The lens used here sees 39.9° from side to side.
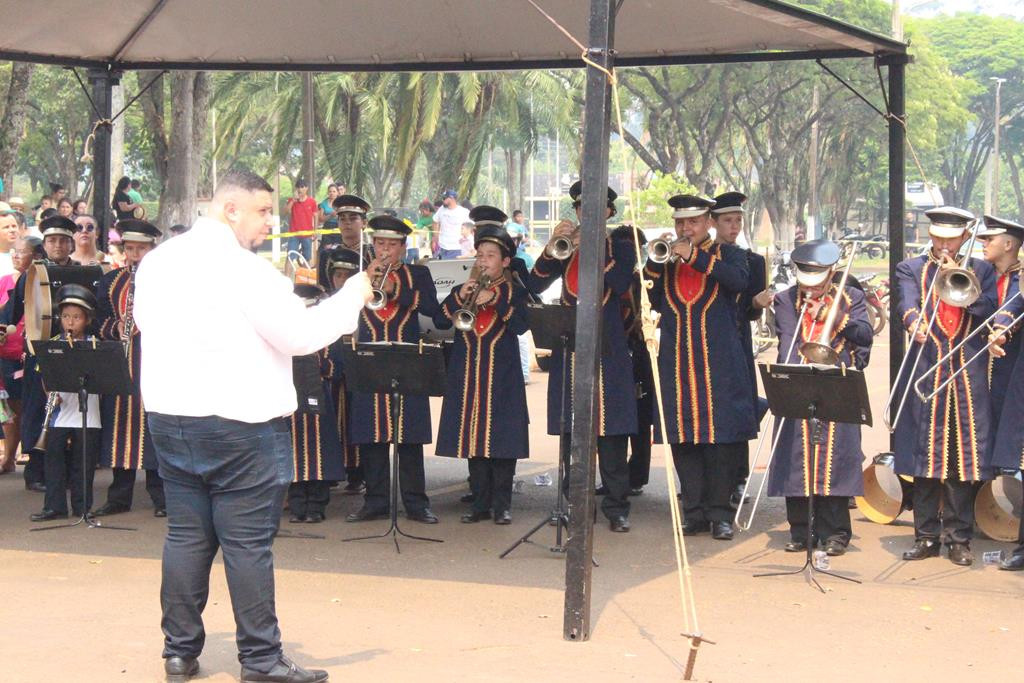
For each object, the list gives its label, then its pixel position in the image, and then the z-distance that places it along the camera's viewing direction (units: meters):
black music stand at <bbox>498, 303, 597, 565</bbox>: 8.19
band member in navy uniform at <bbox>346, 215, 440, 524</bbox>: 8.97
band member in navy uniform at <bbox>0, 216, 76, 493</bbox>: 9.77
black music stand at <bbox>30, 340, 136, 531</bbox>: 8.44
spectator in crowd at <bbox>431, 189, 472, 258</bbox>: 24.28
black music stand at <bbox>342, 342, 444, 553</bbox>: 8.07
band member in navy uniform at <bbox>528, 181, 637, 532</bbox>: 8.78
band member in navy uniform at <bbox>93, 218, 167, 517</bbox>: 9.10
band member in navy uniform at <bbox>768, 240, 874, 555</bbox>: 8.04
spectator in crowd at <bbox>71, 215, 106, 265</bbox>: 10.38
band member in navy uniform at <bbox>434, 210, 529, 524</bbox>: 8.97
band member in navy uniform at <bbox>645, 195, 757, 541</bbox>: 8.65
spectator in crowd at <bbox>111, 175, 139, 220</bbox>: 17.27
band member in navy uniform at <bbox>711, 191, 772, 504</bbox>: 9.20
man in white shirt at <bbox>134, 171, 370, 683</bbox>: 5.34
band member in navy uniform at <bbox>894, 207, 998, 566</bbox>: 8.05
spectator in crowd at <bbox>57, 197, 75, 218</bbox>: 20.50
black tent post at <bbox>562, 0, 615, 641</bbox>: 6.29
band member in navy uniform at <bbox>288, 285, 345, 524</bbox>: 9.11
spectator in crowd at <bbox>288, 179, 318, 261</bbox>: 24.23
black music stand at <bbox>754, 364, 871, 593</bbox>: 7.41
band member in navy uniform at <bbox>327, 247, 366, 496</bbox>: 9.20
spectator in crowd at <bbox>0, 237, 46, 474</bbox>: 9.95
